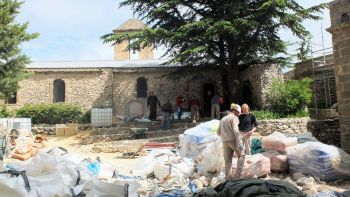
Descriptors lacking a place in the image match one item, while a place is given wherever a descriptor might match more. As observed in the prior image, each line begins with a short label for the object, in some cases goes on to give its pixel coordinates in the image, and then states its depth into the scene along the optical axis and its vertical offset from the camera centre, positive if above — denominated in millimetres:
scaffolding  18950 +1565
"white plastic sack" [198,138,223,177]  8562 -1088
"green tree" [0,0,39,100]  20719 +4071
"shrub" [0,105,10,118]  22459 +394
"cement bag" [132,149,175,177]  9078 -1161
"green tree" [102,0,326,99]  18234 +4139
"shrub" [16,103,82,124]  22297 +257
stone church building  24125 +1904
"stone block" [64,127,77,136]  20453 -768
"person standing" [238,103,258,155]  9398 -257
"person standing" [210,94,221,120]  17545 +309
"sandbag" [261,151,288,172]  8594 -1170
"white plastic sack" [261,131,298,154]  8898 -729
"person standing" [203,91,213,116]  22875 +642
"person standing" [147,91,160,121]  19673 +545
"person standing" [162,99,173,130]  17984 -63
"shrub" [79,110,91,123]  22594 -83
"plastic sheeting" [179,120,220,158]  9922 -662
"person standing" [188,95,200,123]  18703 +280
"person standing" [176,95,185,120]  20219 +519
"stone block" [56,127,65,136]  20484 -759
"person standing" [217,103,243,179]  7719 -522
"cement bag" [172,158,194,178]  8500 -1225
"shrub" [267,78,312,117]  17094 +687
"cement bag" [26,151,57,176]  5281 -682
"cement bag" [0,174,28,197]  4609 -862
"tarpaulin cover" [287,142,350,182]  7645 -1055
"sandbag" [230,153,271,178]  7977 -1178
